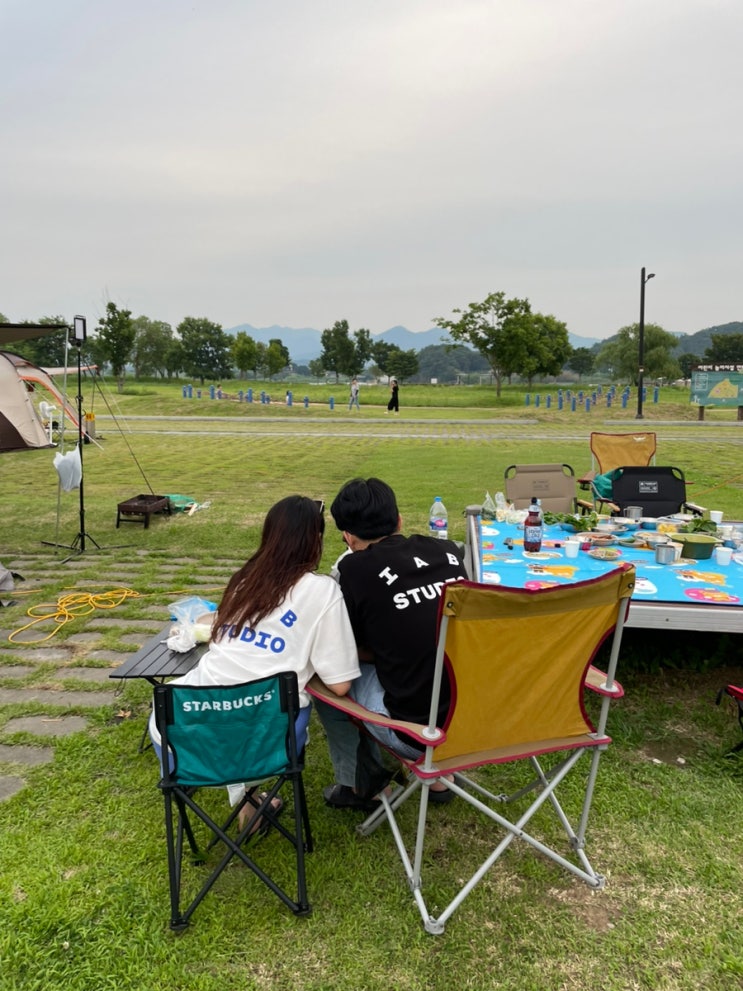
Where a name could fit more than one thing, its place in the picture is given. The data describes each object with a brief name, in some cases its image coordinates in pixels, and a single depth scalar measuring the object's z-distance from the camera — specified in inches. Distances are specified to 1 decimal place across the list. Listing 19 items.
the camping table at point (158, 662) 107.0
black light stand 241.9
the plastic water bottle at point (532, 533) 167.6
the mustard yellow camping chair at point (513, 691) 77.2
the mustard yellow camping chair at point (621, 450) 311.7
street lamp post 954.1
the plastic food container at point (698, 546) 161.8
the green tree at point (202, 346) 2815.0
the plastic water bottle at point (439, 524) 181.0
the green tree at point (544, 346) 1409.9
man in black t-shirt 89.3
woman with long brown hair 89.8
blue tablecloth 134.9
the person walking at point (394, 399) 1135.0
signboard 961.5
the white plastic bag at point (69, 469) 265.7
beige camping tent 309.6
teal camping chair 78.4
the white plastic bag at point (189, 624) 116.6
